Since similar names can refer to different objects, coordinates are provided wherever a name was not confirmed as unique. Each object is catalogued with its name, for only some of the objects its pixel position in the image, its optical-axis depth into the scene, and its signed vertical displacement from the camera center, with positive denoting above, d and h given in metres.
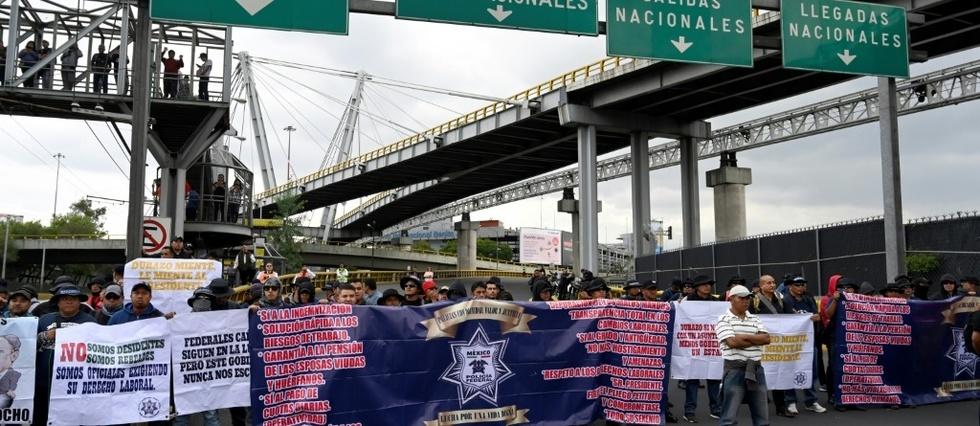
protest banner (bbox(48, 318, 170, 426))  7.53 -0.89
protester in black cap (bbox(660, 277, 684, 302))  12.93 -0.20
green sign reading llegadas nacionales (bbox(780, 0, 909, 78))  16.03 +4.88
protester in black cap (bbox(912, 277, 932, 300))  12.46 -0.13
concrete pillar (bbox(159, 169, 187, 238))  27.70 +2.93
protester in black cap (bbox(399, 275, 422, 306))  10.12 -0.13
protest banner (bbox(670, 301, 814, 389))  10.19 -0.88
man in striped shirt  7.90 -0.82
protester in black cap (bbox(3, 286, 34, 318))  8.09 -0.24
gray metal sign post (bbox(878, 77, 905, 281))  17.22 +2.10
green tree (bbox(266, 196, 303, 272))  56.79 +3.22
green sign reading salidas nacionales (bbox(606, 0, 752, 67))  14.63 +4.61
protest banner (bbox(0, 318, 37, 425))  7.44 -0.82
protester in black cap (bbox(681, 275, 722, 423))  10.09 -1.37
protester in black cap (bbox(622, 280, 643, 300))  11.63 -0.13
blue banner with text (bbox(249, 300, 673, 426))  8.06 -0.88
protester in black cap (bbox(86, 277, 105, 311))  11.25 -0.17
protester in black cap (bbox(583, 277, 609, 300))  10.24 -0.12
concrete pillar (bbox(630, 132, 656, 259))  45.06 +4.78
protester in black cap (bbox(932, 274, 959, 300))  12.28 -0.10
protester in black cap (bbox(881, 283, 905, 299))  11.88 -0.17
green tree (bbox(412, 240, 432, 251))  158.12 +7.13
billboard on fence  122.06 +5.17
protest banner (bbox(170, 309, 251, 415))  8.01 -0.79
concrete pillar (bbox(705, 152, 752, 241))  47.22 +4.70
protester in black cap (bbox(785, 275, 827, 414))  10.68 -0.38
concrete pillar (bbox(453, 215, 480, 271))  92.44 +4.14
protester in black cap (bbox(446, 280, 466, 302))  10.81 -0.15
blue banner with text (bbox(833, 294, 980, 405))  10.99 -1.01
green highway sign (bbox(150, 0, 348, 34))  12.18 +4.10
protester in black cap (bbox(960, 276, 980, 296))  11.91 -0.08
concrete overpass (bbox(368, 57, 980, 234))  43.72 +10.49
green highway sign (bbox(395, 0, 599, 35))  13.20 +4.40
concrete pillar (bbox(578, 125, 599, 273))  43.03 +4.55
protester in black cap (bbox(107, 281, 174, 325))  7.90 -0.26
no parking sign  13.10 +0.75
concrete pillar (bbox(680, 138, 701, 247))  47.41 +5.89
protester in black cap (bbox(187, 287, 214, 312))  8.29 -0.21
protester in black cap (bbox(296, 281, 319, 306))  9.32 -0.15
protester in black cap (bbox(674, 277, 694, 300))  11.38 -0.13
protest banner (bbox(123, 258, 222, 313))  12.53 +0.05
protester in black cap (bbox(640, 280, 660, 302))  11.10 -0.15
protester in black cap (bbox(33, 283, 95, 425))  7.65 -0.48
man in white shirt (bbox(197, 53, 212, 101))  25.19 +6.21
